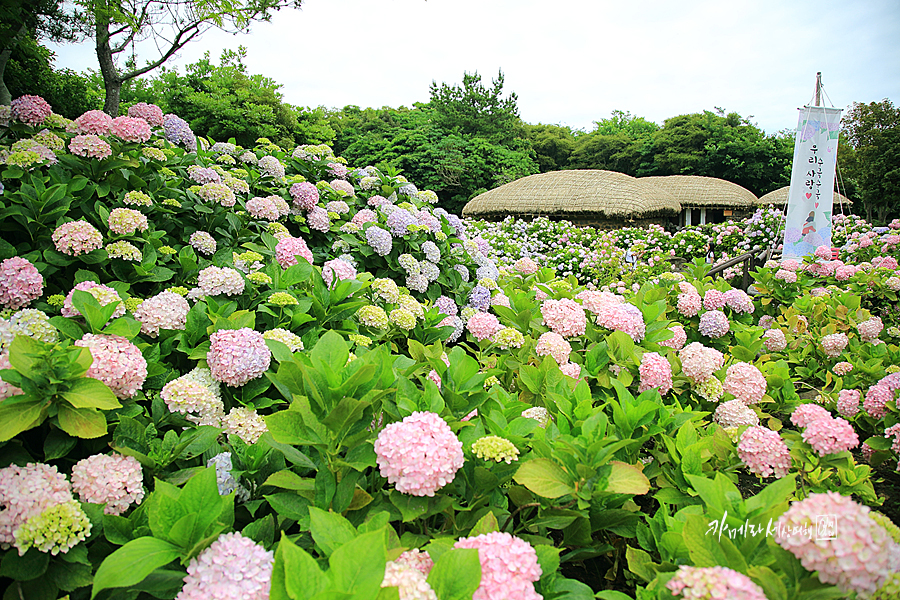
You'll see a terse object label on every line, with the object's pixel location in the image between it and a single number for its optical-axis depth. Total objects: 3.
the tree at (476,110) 25.73
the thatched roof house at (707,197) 20.05
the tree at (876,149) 21.41
